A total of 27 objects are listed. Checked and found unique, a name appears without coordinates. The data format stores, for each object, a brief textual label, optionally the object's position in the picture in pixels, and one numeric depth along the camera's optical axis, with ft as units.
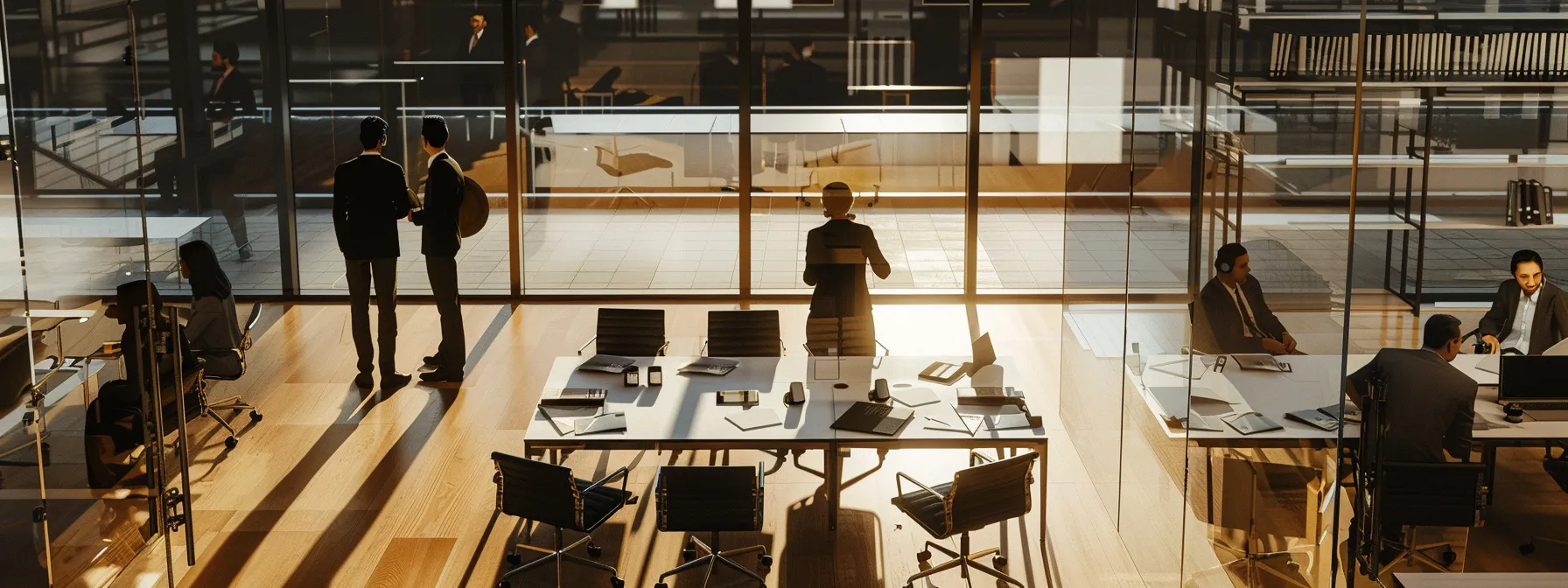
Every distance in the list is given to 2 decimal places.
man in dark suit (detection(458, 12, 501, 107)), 34.63
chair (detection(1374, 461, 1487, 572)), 13.85
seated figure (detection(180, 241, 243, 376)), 25.48
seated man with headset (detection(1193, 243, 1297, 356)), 13.78
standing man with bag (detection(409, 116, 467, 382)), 28.22
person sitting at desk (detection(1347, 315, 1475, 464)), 14.75
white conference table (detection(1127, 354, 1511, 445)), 13.09
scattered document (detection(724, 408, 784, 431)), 21.36
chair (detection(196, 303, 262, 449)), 25.48
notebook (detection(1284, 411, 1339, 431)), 13.29
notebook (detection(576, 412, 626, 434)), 21.04
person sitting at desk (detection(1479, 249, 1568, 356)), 23.77
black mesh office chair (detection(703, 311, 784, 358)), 25.71
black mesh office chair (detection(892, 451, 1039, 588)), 18.78
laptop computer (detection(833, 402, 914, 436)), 21.16
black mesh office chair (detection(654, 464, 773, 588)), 18.92
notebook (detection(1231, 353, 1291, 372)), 13.53
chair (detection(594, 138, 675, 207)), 35.40
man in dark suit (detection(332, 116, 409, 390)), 27.86
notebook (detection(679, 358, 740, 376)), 24.04
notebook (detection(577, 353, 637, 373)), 23.93
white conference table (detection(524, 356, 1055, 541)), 20.83
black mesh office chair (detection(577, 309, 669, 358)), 25.66
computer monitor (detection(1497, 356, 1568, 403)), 20.20
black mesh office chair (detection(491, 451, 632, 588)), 18.70
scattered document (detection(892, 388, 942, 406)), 22.54
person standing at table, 25.32
